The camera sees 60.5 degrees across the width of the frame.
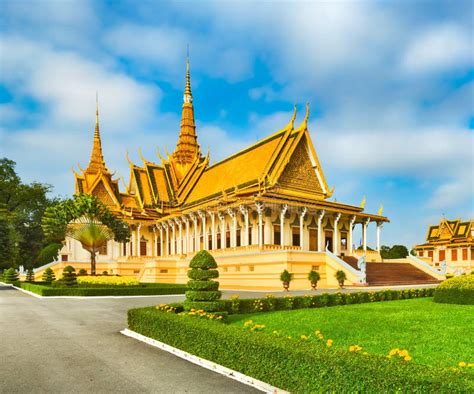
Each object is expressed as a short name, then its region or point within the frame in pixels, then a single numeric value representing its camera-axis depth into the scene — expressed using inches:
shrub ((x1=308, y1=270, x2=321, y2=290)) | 1013.8
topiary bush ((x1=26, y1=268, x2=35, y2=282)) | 1488.7
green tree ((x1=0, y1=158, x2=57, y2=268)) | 2429.9
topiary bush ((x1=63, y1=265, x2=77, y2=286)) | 995.9
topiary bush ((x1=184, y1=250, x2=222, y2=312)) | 424.2
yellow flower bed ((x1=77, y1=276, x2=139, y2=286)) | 1074.5
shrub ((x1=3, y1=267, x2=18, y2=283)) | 1510.2
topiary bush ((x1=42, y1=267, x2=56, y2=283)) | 1282.1
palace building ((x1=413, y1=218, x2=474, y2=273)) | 2178.9
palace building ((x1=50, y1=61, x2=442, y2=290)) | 1124.5
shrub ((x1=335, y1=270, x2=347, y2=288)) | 1027.9
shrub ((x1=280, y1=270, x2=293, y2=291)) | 987.9
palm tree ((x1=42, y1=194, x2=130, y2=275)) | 1213.1
